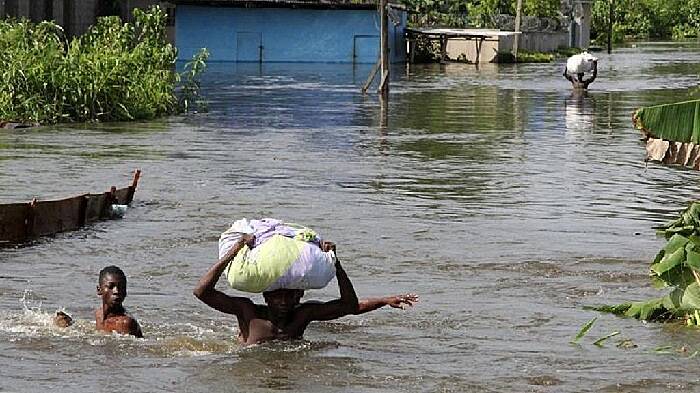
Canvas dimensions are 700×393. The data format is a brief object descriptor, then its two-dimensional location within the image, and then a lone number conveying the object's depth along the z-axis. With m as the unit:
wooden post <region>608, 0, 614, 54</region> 78.50
